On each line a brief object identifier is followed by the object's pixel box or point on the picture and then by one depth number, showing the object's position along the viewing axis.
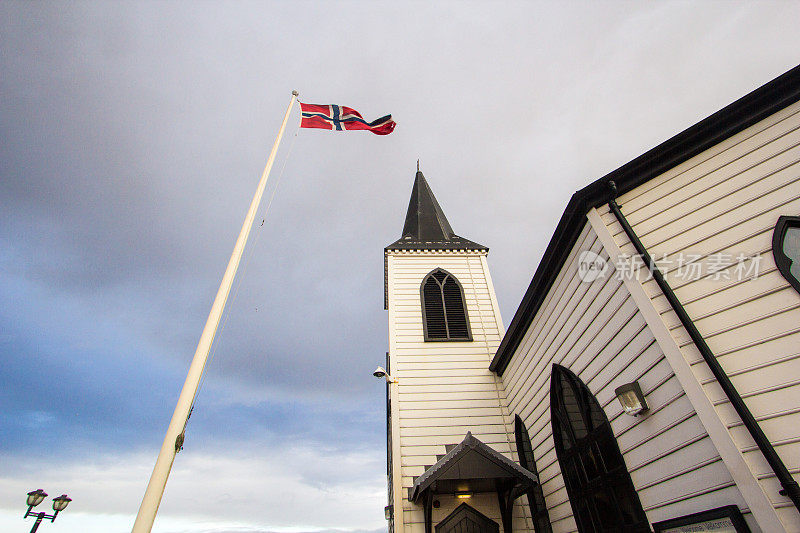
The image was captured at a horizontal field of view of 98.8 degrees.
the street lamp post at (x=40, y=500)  11.76
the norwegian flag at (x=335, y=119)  7.50
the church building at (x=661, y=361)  3.28
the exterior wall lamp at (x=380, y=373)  7.94
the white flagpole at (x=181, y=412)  2.94
